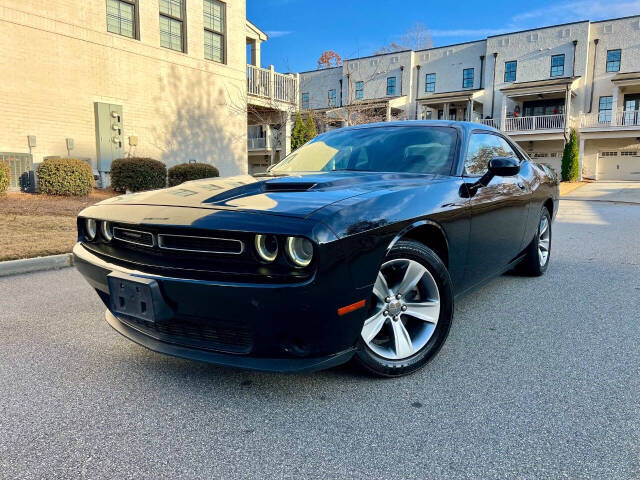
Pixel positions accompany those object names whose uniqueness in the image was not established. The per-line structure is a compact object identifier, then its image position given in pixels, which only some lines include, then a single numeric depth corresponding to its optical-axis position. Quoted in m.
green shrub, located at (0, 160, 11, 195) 8.91
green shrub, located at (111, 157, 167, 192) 11.09
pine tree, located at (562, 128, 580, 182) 26.45
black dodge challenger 1.96
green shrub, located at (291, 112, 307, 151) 18.23
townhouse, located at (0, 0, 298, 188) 10.38
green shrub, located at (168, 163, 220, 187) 12.31
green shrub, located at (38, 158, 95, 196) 9.92
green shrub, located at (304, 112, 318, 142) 18.20
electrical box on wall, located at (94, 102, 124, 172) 11.77
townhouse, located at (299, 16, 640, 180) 27.59
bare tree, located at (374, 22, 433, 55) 36.37
